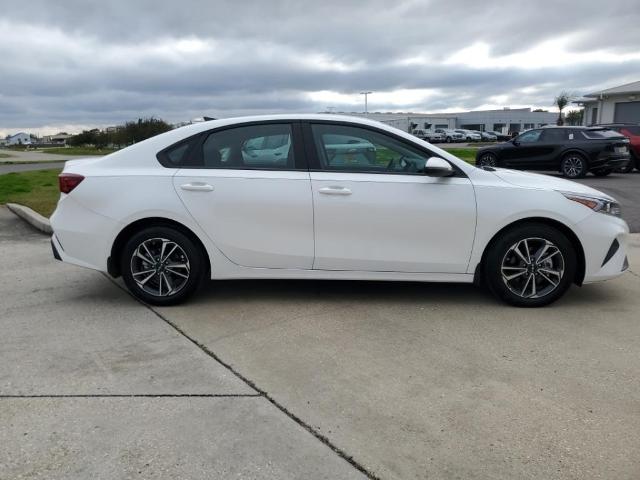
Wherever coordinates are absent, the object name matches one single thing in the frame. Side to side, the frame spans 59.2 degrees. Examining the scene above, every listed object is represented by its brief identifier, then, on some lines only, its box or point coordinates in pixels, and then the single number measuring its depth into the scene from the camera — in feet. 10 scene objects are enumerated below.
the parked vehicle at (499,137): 206.24
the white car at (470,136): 208.23
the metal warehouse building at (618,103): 119.96
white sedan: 15.15
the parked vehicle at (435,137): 199.80
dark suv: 51.26
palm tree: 245.65
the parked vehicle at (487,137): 207.62
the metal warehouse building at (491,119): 329.52
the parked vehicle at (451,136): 204.44
